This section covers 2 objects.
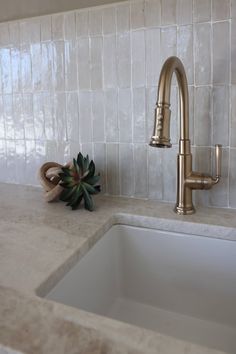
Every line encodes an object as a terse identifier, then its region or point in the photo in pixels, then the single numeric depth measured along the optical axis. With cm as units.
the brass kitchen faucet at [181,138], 66
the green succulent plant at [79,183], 84
